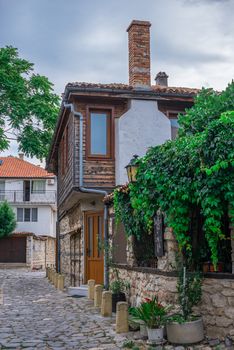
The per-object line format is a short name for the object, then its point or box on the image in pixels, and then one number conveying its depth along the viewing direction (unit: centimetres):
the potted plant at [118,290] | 1021
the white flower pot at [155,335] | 687
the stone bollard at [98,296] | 1105
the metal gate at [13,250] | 3747
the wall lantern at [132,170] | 837
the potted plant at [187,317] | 680
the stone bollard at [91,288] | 1255
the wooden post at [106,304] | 962
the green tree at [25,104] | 1622
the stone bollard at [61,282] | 1577
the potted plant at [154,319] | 690
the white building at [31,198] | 4234
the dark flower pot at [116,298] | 1018
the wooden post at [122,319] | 780
